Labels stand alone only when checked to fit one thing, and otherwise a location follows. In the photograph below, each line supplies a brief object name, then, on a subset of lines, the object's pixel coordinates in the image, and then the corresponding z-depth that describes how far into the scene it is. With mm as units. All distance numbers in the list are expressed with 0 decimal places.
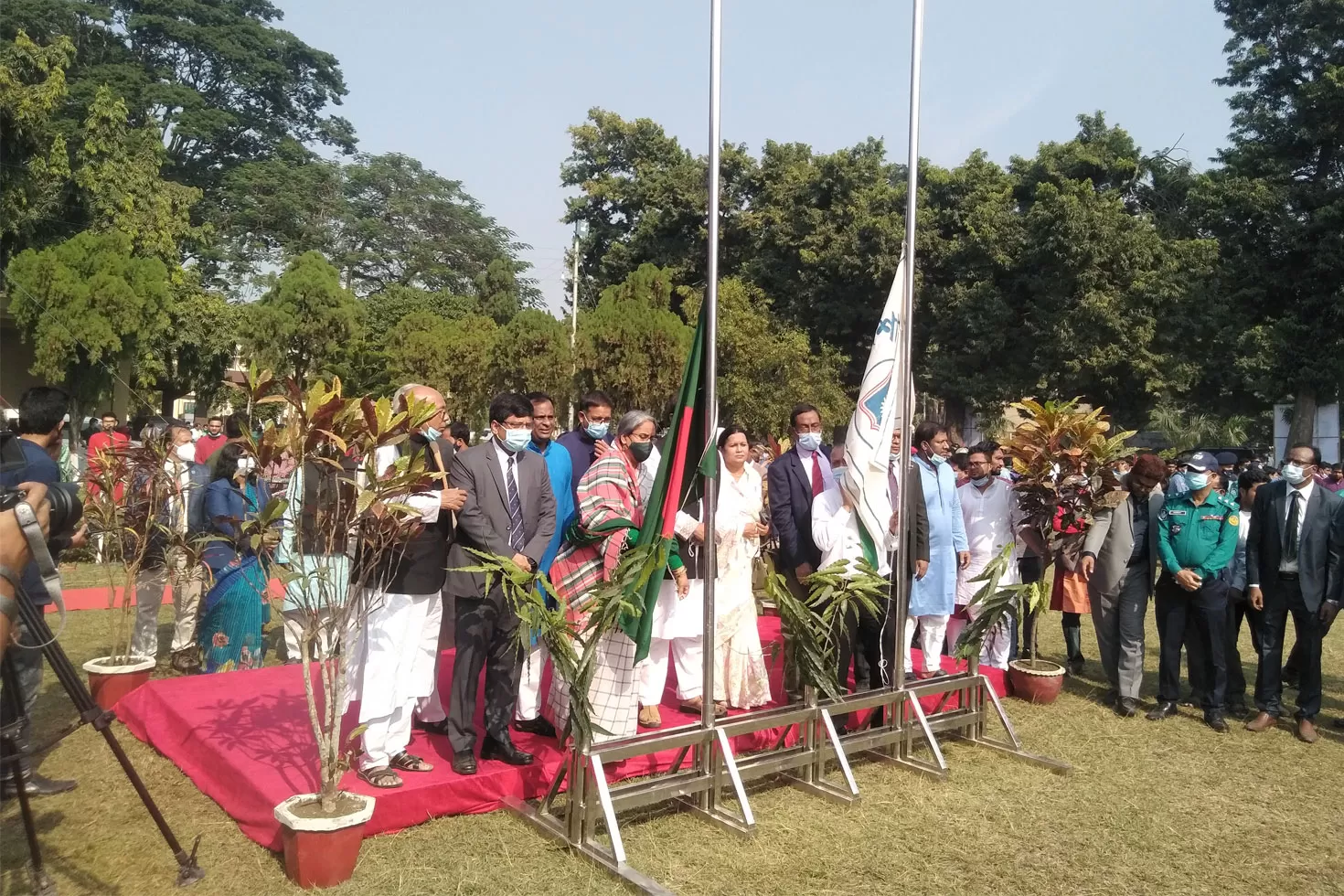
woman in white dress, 5512
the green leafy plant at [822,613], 4859
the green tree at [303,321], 20859
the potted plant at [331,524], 3625
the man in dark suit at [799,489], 5984
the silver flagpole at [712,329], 4215
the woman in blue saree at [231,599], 6434
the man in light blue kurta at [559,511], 5113
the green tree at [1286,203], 19859
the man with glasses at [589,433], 6418
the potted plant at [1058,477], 6672
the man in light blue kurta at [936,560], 6305
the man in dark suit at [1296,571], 6129
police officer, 6305
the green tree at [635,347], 21266
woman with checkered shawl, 4840
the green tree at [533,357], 22500
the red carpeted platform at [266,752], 4145
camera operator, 3762
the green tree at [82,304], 16141
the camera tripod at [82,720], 3279
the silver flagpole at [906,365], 5125
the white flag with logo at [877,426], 5137
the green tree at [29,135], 14461
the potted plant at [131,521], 5879
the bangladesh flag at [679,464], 4270
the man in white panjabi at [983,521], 7133
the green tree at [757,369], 22016
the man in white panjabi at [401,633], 4285
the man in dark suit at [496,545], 4465
